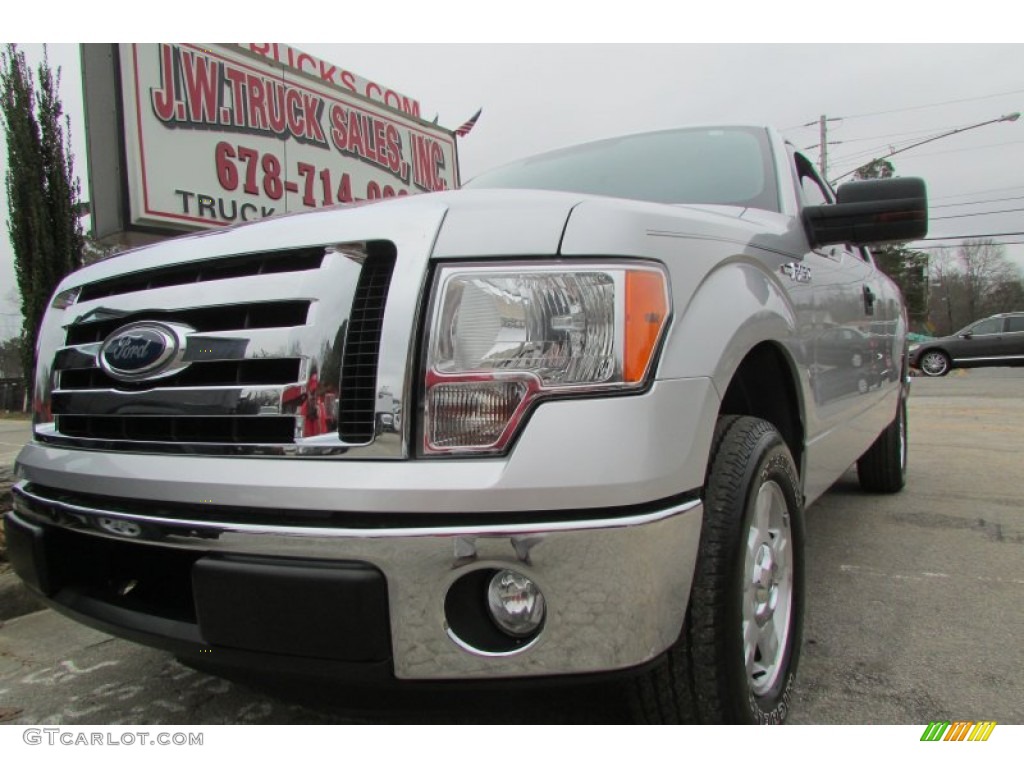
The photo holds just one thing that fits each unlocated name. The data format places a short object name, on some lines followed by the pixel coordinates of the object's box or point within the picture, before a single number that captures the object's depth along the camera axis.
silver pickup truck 1.21
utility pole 29.70
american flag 7.91
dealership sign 4.80
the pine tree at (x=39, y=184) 7.06
